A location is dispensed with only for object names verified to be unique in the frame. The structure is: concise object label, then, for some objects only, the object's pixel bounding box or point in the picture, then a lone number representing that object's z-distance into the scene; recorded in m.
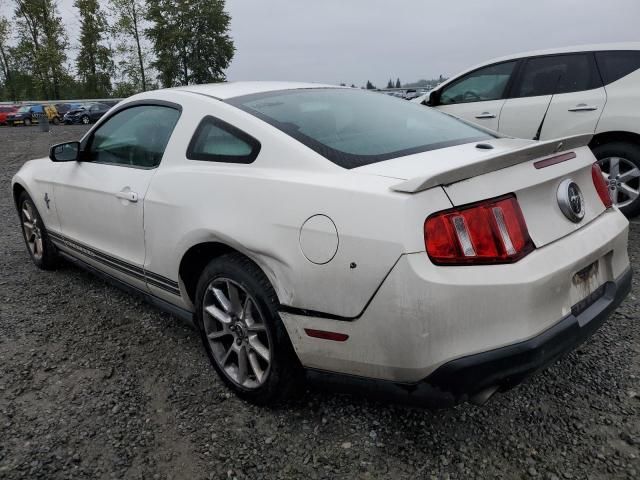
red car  26.95
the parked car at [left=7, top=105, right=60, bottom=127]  26.91
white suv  4.74
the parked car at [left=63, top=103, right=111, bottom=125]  27.19
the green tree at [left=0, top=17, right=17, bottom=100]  37.56
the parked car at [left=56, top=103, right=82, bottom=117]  29.45
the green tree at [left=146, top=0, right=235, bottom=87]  45.69
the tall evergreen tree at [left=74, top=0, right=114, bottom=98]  38.75
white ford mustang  1.64
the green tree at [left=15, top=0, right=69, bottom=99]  36.69
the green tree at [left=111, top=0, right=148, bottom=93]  38.00
